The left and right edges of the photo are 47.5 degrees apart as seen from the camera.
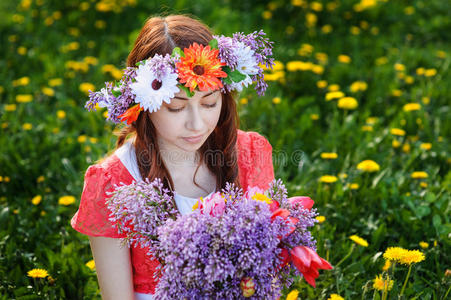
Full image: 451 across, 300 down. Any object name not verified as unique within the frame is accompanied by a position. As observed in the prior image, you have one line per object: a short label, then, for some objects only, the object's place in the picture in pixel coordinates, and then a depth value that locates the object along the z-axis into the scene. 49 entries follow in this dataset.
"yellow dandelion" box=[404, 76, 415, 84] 3.77
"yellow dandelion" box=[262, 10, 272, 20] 4.84
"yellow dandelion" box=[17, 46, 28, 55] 4.30
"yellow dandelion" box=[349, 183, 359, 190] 2.54
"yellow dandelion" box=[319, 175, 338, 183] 2.51
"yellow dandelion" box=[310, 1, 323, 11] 4.83
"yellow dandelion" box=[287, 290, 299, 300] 1.91
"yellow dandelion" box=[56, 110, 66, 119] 3.27
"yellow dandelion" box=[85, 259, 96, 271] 2.15
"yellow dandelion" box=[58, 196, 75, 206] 2.48
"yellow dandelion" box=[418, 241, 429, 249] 2.18
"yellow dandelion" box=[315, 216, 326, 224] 2.27
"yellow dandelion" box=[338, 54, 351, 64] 3.97
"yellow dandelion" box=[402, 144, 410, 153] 3.02
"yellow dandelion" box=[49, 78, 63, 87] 3.73
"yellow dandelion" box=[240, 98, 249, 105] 3.32
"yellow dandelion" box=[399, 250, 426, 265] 1.71
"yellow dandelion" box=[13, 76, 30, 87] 3.61
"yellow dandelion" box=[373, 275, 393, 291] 1.71
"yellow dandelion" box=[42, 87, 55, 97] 3.58
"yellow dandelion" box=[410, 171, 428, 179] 2.64
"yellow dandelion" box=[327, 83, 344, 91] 3.48
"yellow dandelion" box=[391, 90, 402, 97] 3.61
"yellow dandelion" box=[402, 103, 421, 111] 3.13
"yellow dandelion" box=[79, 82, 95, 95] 3.65
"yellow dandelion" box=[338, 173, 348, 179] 2.66
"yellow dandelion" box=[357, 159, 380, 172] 2.56
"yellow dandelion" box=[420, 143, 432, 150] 2.86
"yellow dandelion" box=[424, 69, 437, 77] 3.64
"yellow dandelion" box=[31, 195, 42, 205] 2.57
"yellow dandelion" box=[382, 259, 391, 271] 1.93
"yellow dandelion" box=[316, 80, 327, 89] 3.54
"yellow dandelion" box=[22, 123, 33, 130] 3.14
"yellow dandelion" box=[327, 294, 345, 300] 1.82
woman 1.66
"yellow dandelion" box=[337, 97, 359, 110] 3.00
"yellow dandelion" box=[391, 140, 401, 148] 2.98
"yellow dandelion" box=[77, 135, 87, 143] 3.12
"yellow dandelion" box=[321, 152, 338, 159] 2.68
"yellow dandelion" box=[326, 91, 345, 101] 3.05
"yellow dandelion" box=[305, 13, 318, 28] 4.71
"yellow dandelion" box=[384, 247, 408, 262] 1.70
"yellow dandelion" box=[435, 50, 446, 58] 4.13
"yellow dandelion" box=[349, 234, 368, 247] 2.12
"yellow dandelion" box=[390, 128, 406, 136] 2.91
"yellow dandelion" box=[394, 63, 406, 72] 3.78
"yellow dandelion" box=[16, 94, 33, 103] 3.36
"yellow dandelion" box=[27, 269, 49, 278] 1.94
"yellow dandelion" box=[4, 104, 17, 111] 3.36
